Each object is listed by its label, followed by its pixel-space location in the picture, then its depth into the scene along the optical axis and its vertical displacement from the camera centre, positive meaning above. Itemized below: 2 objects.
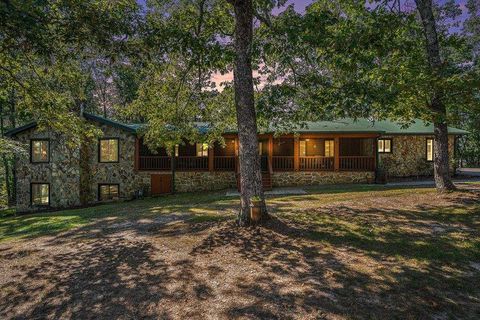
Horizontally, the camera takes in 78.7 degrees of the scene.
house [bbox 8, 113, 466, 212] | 19.66 -0.46
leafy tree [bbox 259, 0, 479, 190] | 7.11 +2.62
